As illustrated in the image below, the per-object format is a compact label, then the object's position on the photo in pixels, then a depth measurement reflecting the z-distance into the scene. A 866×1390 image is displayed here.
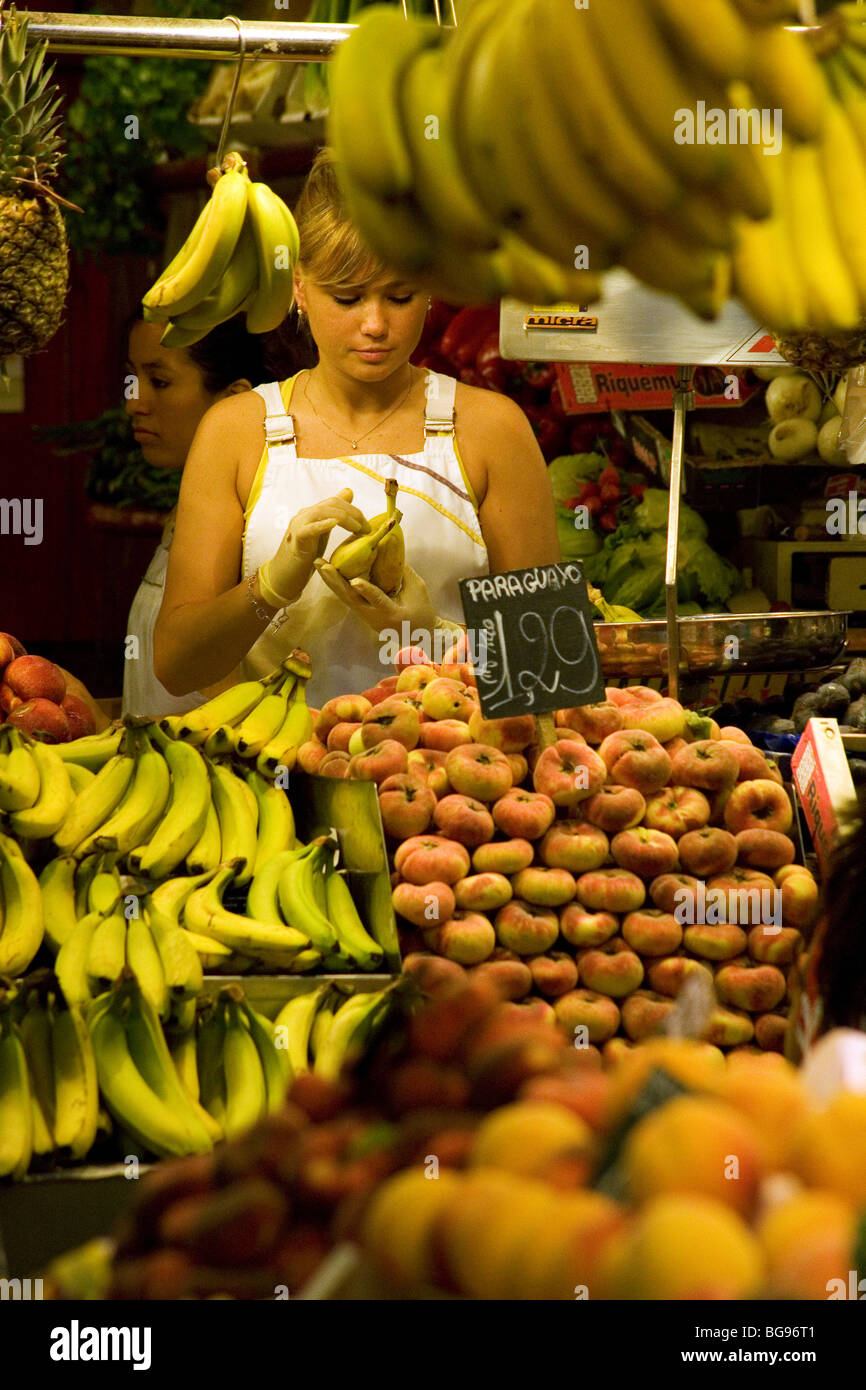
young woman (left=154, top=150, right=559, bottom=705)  2.94
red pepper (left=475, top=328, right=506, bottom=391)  5.15
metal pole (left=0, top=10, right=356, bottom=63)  2.56
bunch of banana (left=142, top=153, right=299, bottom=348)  2.72
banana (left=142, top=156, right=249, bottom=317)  2.71
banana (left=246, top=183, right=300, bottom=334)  2.77
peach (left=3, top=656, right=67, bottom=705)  3.00
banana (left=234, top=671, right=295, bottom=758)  2.35
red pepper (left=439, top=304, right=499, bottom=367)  5.22
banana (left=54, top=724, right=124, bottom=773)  2.37
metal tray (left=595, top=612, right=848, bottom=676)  3.12
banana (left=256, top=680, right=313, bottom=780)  2.34
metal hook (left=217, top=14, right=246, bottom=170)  2.52
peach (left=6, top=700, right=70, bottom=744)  2.82
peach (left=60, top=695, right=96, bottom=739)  3.04
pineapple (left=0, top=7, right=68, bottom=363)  2.86
